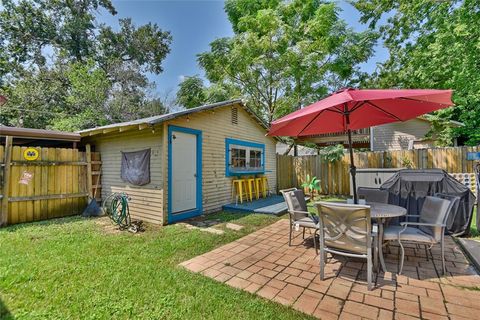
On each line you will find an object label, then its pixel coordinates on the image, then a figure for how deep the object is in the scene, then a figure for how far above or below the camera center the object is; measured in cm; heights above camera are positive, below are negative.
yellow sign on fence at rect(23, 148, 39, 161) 545 +40
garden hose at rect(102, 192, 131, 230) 504 -99
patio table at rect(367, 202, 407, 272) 283 -62
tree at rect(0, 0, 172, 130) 1402 +725
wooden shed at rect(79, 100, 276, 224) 538 +30
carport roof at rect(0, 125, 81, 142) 546 +93
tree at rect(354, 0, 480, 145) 712 +400
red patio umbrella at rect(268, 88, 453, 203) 271 +80
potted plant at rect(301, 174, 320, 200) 843 -69
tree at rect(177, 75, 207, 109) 1574 +531
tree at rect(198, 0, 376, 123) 1191 +601
